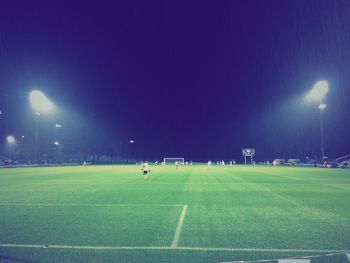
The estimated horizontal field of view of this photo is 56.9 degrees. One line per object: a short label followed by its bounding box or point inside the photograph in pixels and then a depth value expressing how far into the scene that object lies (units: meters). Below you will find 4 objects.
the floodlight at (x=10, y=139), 114.74
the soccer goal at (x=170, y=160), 111.50
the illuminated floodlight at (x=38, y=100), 66.88
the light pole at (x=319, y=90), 54.91
